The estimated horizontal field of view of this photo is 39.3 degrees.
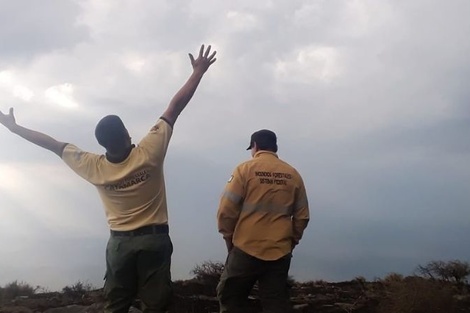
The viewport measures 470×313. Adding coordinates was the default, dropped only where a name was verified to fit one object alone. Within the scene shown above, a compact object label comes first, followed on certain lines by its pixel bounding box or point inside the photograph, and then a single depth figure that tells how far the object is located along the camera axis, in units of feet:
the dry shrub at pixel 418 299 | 34.12
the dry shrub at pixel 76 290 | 52.03
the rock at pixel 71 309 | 38.86
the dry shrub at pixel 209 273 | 39.11
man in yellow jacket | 21.72
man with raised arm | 17.85
